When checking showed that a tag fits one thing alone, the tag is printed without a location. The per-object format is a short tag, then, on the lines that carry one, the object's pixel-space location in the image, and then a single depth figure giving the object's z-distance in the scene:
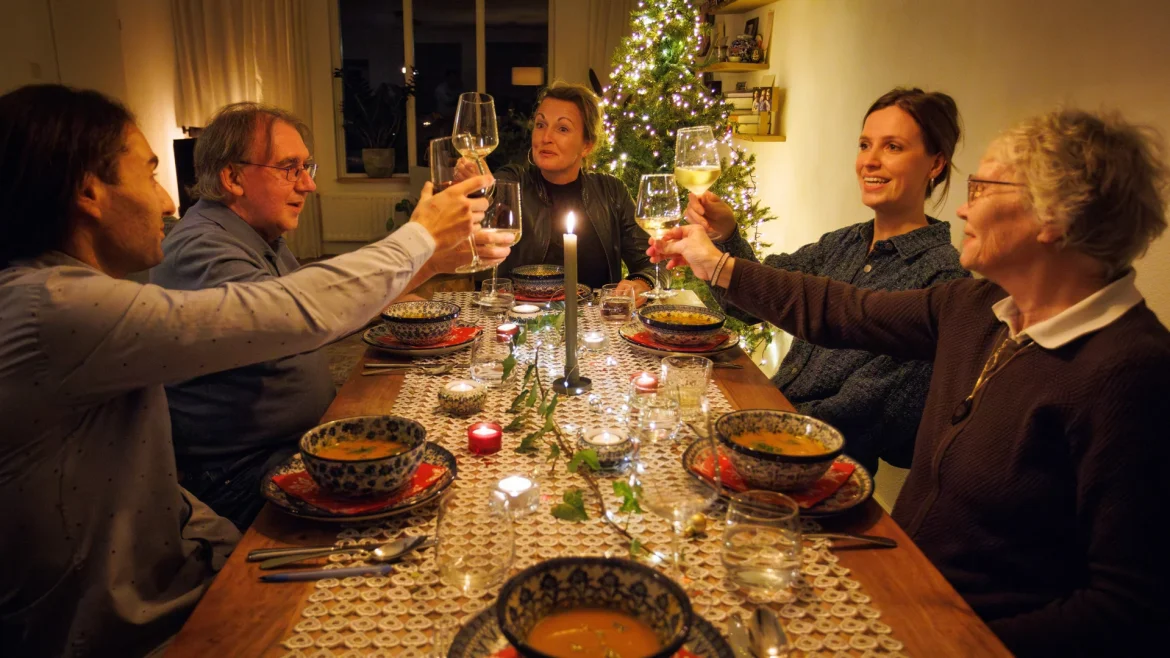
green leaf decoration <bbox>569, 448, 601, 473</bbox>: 1.19
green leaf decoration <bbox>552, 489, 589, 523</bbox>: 1.09
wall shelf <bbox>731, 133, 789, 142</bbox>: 4.48
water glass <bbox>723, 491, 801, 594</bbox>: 0.94
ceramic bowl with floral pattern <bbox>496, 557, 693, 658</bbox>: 0.76
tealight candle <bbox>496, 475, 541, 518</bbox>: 1.12
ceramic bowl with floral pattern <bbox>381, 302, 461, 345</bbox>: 1.89
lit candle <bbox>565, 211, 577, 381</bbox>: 1.59
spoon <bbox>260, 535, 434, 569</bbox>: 0.98
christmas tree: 4.75
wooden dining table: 0.85
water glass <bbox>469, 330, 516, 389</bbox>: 1.69
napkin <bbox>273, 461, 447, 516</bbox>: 1.09
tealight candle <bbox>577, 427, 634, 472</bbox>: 1.26
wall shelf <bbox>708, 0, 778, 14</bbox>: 4.76
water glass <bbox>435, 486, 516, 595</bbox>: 0.95
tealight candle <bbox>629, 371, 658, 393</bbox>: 1.60
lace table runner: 0.85
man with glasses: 1.67
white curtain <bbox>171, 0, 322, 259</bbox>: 6.78
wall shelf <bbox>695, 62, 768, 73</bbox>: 4.75
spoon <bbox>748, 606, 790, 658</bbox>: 0.83
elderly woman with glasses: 1.05
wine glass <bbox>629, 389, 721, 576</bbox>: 1.06
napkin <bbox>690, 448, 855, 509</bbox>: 1.15
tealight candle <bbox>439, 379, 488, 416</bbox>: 1.50
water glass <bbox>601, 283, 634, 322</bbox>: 2.29
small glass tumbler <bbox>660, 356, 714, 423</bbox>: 1.52
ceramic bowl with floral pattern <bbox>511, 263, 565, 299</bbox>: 2.56
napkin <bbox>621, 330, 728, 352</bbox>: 1.92
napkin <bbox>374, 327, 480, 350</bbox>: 1.90
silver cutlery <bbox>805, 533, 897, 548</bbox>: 1.06
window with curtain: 7.64
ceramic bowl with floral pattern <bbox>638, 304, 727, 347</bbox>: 1.91
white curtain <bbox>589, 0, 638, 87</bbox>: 7.20
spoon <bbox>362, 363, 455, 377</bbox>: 1.77
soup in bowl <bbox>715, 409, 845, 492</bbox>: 1.12
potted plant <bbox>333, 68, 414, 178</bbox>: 7.58
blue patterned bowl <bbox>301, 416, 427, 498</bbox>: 1.08
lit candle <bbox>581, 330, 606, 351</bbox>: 1.98
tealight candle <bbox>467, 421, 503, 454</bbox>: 1.32
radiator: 7.71
